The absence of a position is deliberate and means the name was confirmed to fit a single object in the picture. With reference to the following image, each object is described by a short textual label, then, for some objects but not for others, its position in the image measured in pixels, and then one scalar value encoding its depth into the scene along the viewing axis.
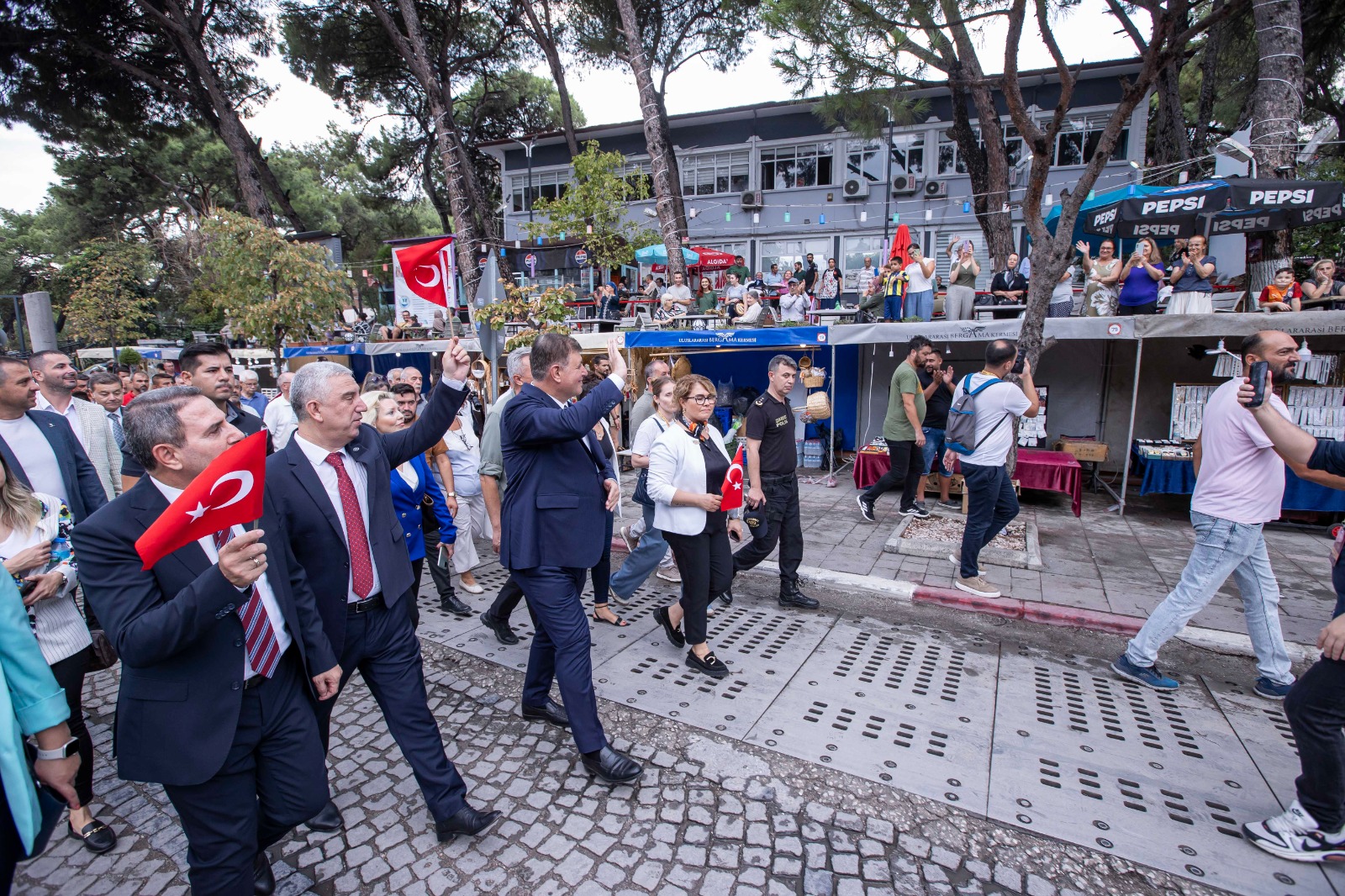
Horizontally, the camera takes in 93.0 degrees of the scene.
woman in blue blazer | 3.73
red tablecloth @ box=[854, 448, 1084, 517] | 8.02
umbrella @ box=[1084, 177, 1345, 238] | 7.04
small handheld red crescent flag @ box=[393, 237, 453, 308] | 6.55
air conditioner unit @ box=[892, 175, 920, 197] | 22.30
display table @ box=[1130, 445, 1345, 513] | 7.21
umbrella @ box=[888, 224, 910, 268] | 10.80
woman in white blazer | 3.84
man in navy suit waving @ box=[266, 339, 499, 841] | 2.43
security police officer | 4.85
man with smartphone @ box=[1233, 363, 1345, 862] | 2.43
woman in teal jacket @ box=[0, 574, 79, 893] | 1.69
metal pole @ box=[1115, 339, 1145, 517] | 7.77
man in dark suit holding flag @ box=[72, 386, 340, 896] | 1.71
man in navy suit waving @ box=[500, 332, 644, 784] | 2.96
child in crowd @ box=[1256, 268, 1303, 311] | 7.76
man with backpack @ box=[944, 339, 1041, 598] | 5.09
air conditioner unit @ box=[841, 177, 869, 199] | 22.81
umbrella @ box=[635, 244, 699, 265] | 16.05
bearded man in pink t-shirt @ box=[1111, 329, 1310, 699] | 3.64
